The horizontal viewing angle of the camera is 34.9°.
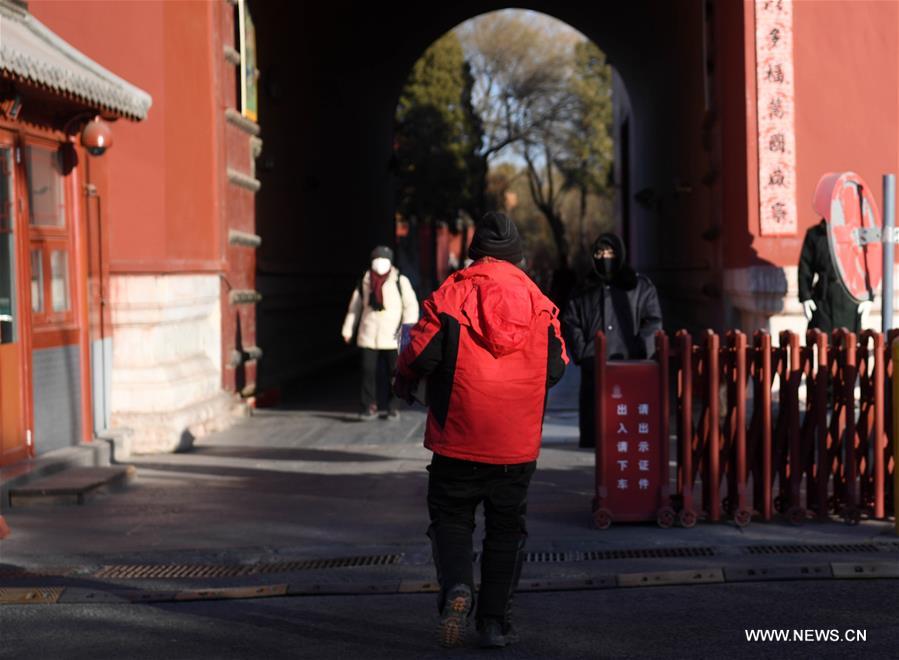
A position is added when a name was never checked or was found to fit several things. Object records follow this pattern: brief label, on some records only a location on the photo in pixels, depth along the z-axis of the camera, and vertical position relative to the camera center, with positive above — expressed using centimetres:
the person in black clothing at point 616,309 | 970 -5
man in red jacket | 538 -41
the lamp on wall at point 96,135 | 1023 +126
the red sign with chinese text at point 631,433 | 774 -71
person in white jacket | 1354 -4
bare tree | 5572 +844
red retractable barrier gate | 768 -71
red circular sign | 836 +43
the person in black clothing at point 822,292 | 1182 +5
